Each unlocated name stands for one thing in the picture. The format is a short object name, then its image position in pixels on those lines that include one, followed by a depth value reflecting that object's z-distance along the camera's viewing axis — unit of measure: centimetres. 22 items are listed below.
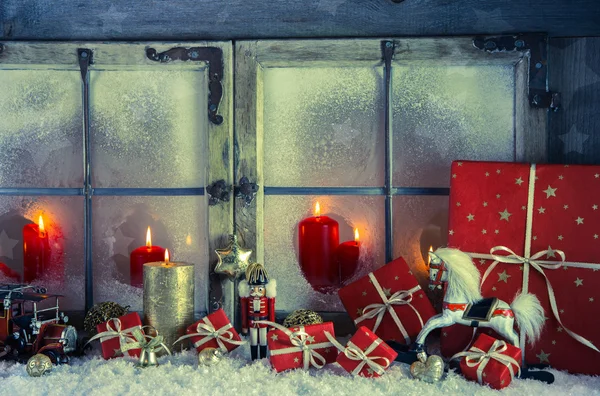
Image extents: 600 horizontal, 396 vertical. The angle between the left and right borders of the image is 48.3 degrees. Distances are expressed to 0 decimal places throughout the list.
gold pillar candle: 180
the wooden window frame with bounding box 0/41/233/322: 204
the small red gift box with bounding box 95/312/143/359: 177
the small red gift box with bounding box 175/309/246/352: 177
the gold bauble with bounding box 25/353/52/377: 162
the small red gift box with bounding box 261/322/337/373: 166
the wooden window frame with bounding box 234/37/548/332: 200
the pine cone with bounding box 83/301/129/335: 190
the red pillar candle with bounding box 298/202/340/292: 206
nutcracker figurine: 175
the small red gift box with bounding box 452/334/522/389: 154
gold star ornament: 198
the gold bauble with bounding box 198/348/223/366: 169
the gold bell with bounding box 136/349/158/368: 169
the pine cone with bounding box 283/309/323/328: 183
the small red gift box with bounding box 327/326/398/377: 161
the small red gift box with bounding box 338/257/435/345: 186
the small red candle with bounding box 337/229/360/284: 205
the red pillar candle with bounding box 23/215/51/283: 209
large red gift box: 175
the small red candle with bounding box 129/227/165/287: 205
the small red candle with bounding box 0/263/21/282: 212
